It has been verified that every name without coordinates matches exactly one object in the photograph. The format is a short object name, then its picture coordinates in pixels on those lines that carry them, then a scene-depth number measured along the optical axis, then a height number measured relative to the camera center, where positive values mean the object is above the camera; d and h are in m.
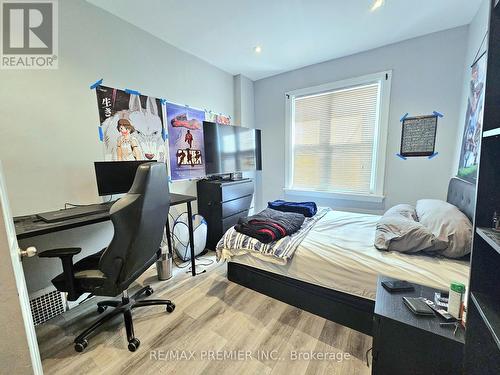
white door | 0.59 -0.44
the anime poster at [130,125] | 2.04 +0.36
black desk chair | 1.26 -0.55
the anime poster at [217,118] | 3.10 +0.61
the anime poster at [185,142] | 2.66 +0.22
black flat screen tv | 2.83 +0.14
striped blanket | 1.66 -0.73
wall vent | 1.62 -1.13
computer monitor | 1.90 -0.15
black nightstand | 0.85 -0.79
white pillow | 1.34 -0.49
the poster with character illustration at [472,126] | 1.71 +0.24
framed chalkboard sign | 2.46 +0.22
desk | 1.26 -0.41
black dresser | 2.77 -0.62
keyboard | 1.48 -0.40
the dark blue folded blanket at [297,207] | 2.41 -0.59
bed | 1.33 -0.79
